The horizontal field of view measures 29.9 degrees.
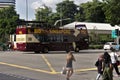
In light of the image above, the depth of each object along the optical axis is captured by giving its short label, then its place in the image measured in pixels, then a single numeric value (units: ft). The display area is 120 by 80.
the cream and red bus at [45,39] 87.16
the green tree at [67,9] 254.90
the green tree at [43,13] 234.35
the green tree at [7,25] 159.51
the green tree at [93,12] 222.80
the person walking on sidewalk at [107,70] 30.94
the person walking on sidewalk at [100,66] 35.99
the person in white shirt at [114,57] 40.17
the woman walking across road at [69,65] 36.66
